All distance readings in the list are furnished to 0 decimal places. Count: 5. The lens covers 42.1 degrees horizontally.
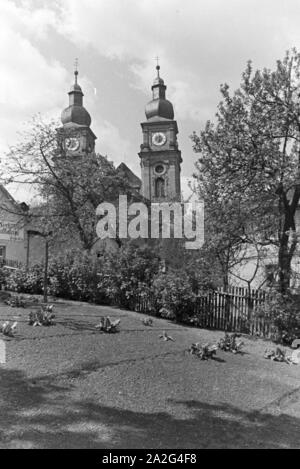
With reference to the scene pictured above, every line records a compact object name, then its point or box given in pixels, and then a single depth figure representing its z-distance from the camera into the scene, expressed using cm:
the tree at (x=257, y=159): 1103
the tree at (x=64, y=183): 1958
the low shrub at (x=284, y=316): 1003
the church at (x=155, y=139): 5591
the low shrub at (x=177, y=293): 1186
